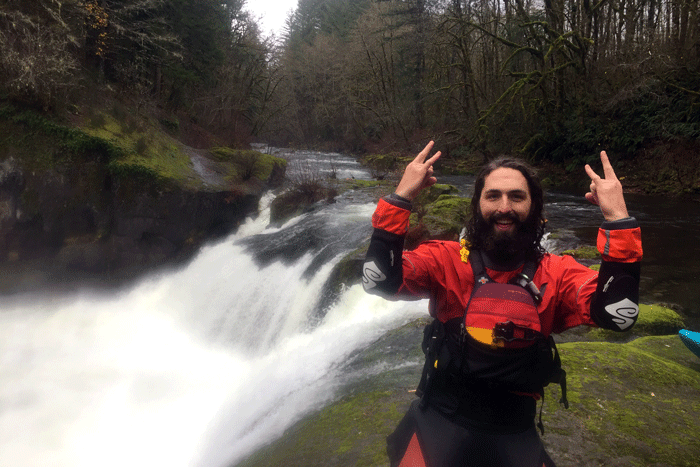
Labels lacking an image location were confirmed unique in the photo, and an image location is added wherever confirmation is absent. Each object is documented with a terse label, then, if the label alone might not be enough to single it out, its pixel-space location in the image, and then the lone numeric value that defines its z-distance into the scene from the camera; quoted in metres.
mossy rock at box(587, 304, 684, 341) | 4.40
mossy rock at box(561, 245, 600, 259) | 6.62
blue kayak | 3.47
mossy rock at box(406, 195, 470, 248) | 7.16
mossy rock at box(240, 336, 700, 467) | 2.43
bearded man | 1.45
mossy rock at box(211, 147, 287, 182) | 12.09
